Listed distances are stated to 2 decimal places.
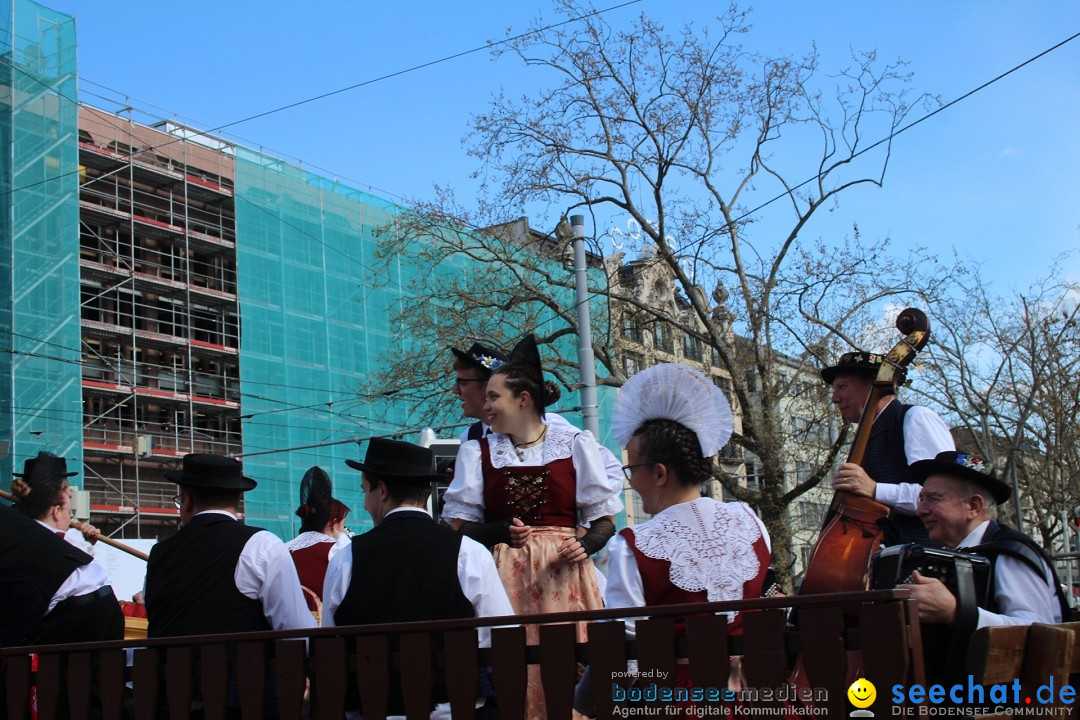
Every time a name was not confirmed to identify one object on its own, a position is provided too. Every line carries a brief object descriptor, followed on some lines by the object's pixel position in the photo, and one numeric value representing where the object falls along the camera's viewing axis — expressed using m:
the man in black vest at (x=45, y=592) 4.91
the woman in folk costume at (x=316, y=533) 7.16
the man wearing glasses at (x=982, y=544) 3.26
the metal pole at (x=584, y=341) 17.33
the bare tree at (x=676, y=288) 21.47
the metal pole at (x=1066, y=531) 31.36
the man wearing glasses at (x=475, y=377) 6.25
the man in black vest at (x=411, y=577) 4.00
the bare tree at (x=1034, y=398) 28.61
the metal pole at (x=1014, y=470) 29.89
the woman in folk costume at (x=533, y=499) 5.10
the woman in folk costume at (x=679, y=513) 3.57
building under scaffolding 33.09
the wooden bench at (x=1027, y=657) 2.95
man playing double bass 4.67
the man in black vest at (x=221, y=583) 4.45
